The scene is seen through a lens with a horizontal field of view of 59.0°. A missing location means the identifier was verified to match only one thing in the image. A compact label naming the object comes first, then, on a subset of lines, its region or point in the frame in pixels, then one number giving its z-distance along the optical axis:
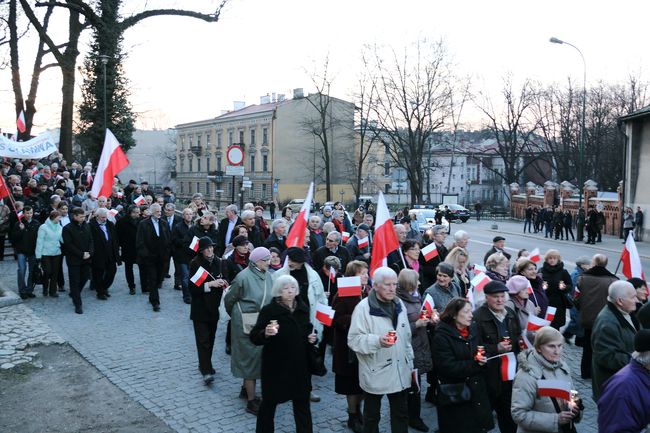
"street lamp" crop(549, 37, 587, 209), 29.50
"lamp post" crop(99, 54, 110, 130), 24.62
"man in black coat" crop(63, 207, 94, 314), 10.76
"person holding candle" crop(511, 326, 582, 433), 4.03
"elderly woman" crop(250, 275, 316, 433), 5.02
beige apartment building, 66.88
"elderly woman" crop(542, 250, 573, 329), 8.47
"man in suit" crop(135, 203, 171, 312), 11.17
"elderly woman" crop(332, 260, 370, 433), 5.72
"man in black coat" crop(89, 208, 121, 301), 11.73
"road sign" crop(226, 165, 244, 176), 13.78
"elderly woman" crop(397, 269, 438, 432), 5.49
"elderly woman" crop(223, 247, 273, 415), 6.22
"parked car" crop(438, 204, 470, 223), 48.28
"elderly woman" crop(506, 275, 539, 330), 6.02
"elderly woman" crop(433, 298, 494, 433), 4.73
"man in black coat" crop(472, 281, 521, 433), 5.20
